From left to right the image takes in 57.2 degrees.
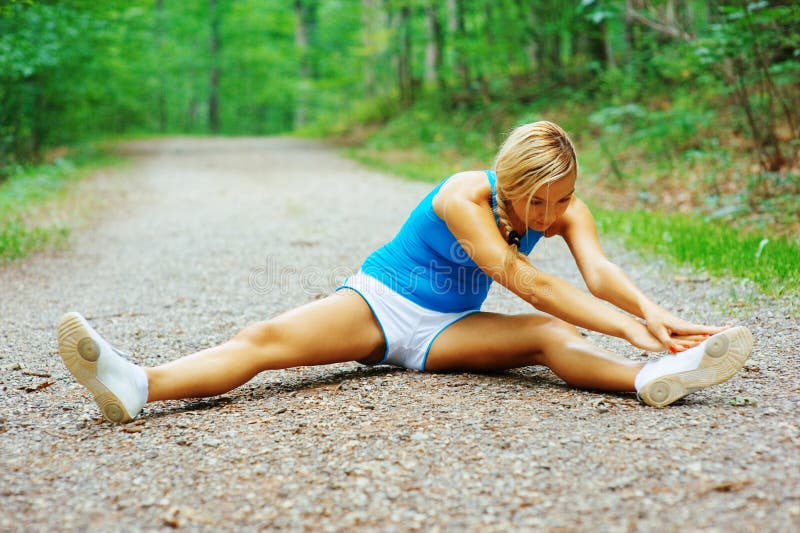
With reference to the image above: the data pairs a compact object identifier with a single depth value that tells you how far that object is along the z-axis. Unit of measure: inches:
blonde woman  103.7
